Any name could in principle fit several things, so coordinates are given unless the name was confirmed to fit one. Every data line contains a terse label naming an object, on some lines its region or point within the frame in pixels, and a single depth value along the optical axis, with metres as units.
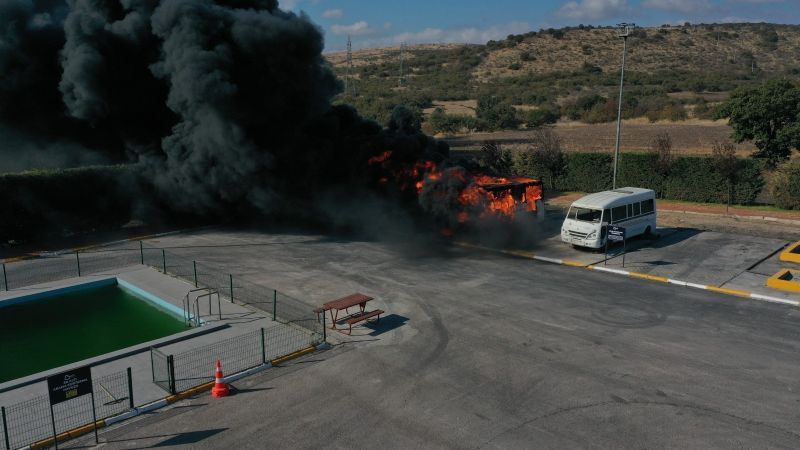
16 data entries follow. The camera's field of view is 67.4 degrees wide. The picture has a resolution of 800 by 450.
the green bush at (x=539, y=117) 66.12
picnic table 14.08
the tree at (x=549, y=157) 34.16
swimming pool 14.15
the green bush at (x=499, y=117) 65.31
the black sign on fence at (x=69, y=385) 8.91
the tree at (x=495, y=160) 33.81
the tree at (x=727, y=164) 28.36
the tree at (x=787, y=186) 27.22
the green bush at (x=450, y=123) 63.47
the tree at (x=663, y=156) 30.11
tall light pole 26.94
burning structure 21.44
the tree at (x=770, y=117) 32.56
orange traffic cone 11.07
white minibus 20.48
